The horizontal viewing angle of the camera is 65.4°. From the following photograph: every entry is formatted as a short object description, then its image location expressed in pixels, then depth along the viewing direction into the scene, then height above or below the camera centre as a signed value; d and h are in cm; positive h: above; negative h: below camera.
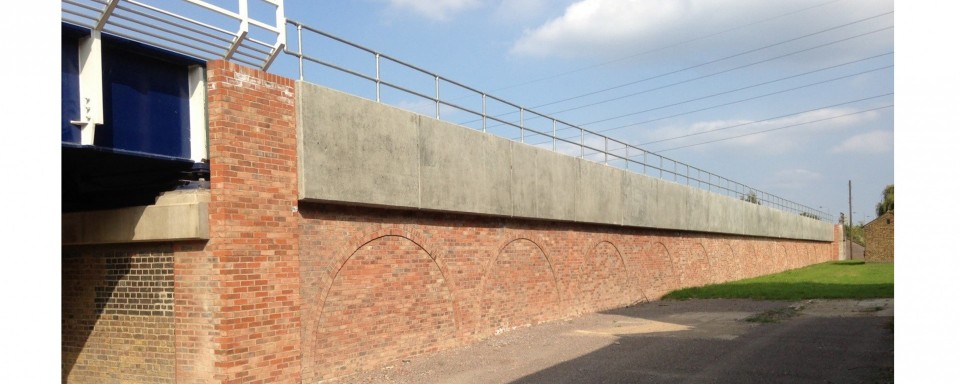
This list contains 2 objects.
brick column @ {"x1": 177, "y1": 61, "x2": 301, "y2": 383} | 862 -67
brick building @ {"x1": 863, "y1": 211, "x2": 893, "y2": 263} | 6109 -476
